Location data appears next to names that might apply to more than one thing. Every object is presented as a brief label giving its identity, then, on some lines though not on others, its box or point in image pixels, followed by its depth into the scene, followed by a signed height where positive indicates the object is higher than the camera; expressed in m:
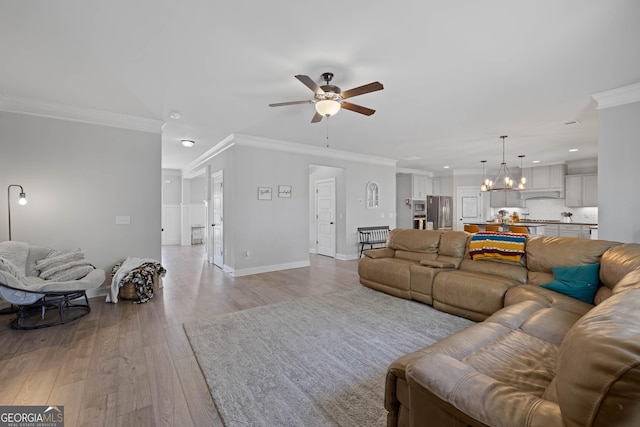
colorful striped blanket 3.33 -0.44
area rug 1.78 -1.26
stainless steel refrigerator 9.93 -0.04
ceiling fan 2.61 +1.14
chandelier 5.98 +0.59
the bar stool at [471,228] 6.19 -0.41
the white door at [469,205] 9.71 +0.20
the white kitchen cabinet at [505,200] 8.98 +0.36
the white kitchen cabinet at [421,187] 9.73 +0.84
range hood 8.19 +0.51
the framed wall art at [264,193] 5.56 +0.34
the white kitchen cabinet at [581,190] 7.36 +0.56
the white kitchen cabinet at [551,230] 6.96 -0.49
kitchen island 6.50 -0.43
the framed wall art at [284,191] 5.84 +0.40
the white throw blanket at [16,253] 3.17 -0.51
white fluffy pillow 3.38 -0.72
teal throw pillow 2.48 -0.65
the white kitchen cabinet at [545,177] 8.00 +1.01
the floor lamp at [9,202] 3.36 +0.09
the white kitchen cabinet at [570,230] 6.61 -0.46
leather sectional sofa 0.75 -0.71
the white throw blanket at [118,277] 3.77 -0.92
